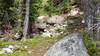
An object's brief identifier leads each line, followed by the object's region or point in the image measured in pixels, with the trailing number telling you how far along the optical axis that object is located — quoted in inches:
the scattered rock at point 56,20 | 929.5
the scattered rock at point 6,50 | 539.2
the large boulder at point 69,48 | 385.2
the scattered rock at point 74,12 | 951.0
